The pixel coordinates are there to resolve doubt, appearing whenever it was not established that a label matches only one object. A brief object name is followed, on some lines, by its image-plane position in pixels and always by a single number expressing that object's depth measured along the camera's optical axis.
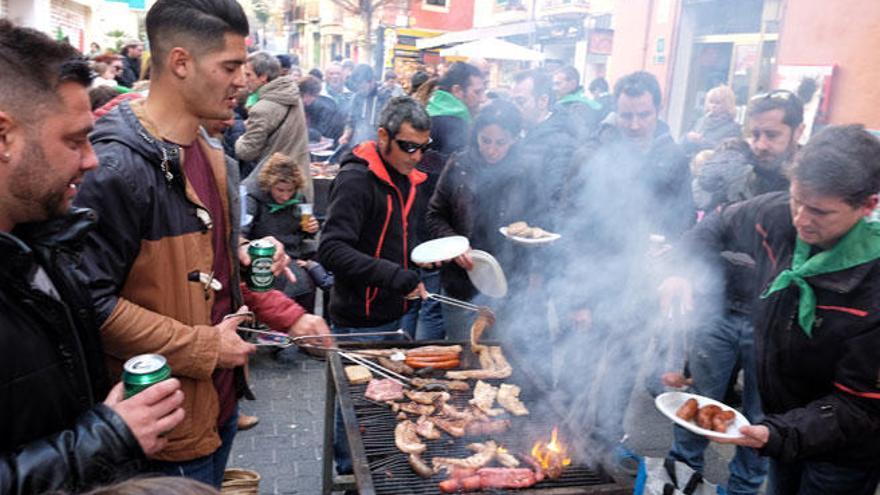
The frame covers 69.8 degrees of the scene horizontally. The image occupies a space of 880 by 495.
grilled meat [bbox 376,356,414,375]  3.47
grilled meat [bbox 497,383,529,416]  3.18
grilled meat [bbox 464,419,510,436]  3.01
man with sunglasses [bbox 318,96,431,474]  3.67
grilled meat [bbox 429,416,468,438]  3.00
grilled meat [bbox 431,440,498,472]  2.74
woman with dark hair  4.92
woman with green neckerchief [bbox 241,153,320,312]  5.67
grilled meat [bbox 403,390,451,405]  3.22
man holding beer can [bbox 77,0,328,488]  2.05
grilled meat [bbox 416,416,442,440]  2.94
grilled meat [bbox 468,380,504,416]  3.17
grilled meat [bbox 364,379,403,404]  3.20
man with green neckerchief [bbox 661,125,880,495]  2.54
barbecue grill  2.55
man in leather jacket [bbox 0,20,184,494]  1.44
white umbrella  14.89
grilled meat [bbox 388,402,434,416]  3.12
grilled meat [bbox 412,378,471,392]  3.40
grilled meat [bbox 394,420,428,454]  2.80
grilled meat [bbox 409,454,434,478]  2.66
